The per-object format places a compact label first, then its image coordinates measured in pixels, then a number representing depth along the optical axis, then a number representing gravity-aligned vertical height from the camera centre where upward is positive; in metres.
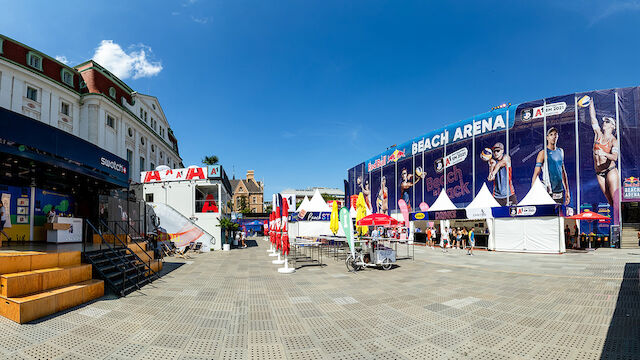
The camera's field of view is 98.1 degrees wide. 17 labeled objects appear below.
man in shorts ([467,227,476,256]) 18.24 -3.01
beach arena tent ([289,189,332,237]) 28.25 -2.78
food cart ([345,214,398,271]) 12.12 -2.74
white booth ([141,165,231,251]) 22.36 -0.55
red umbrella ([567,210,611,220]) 20.56 -1.67
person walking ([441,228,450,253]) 22.06 -3.48
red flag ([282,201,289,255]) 12.80 -1.59
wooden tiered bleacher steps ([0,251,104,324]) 5.31 -1.92
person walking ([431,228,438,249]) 24.37 -3.81
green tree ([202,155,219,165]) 59.66 +7.88
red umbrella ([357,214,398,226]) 14.76 -1.38
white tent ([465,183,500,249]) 20.53 -1.15
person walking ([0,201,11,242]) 8.84 -0.66
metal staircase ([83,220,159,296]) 7.69 -2.17
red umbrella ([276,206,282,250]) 16.19 -1.90
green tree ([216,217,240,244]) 23.03 -2.47
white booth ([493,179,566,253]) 17.92 -2.50
